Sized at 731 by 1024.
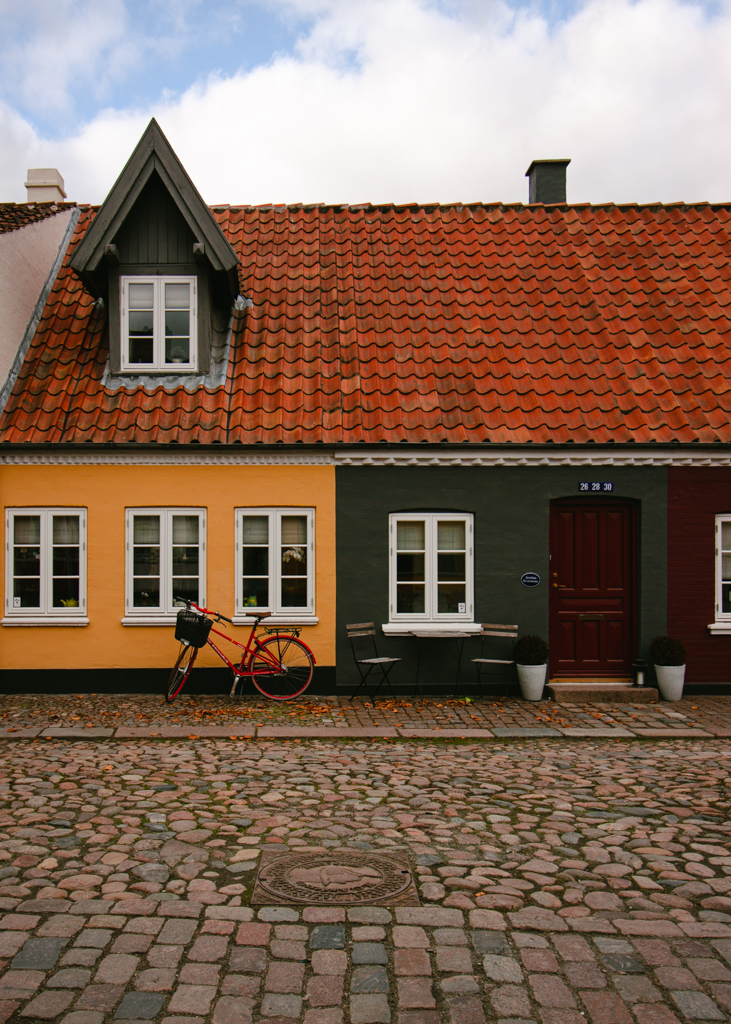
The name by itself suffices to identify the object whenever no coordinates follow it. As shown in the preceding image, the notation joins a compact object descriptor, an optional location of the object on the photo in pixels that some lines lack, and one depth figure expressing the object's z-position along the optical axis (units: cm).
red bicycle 1083
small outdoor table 1109
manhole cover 486
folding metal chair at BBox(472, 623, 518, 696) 1115
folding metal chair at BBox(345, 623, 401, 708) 1090
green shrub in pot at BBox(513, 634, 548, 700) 1112
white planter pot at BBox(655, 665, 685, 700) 1117
